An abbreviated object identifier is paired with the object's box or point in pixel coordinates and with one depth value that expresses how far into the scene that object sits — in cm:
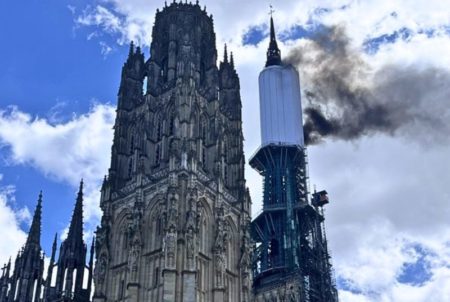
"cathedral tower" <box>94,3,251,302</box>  5566
